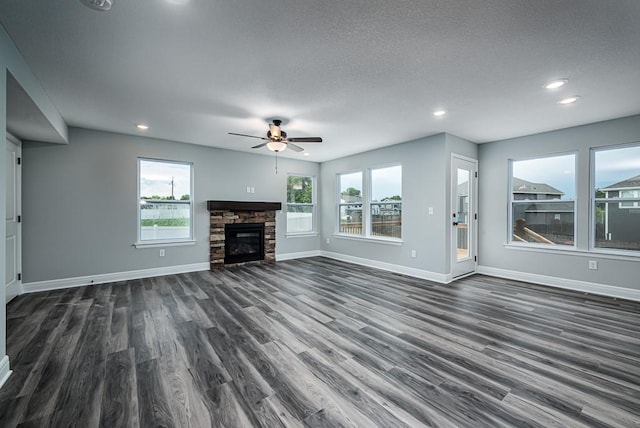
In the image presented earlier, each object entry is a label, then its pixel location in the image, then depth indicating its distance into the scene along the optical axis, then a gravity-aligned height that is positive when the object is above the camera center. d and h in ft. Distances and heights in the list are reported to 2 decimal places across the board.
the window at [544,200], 14.34 +0.72
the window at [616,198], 12.53 +0.74
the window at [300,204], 22.86 +0.82
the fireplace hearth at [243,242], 19.60 -2.12
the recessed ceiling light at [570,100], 10.35 +4.38
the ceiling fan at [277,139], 12.78 +3.56
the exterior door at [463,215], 15.85 -0.10
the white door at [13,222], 12.19 -0.39
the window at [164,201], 16.67 +0.79
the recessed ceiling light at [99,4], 5.60 +4.34
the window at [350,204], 21.13 +0.78
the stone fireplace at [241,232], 18.80 -1.35
